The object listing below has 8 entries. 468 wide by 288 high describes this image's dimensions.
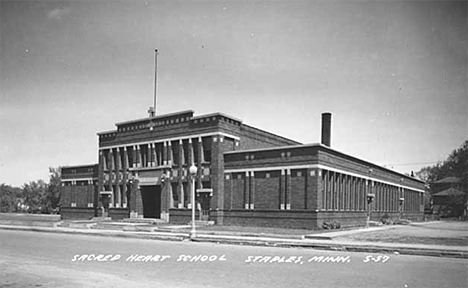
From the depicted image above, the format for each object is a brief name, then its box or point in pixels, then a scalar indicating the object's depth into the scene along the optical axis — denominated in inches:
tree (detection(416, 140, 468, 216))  2853.3
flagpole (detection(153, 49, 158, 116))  1757.3
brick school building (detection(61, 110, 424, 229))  1344.7
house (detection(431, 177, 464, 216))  3109.7
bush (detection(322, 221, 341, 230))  1304.1
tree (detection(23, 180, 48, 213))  2933.1
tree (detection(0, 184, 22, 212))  3291.3
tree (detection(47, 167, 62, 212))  2876.5
